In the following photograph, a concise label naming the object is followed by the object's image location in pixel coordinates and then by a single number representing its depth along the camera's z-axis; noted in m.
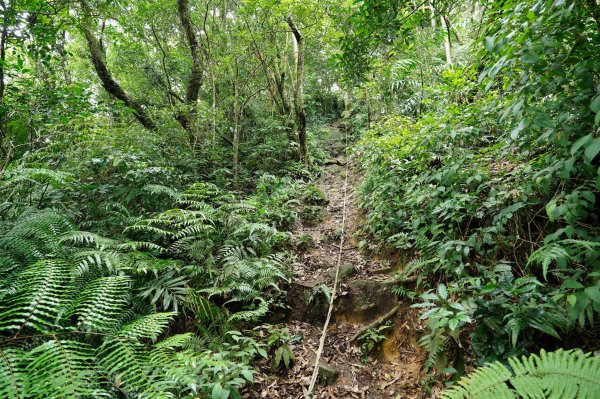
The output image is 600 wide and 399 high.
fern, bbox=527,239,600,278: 2.13
